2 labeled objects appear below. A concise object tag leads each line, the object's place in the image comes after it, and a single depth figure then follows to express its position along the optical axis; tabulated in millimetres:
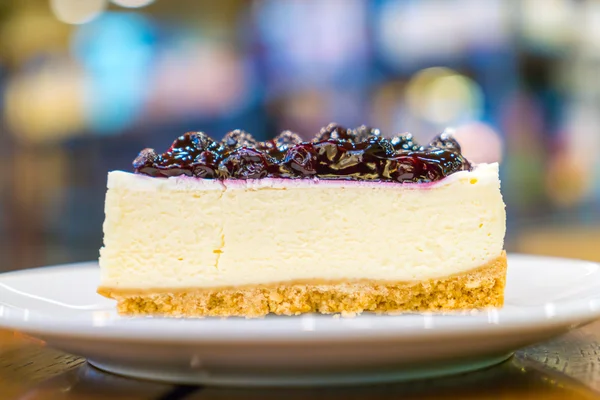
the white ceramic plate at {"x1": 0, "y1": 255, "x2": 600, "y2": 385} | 226
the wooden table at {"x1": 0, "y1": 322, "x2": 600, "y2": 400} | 233
